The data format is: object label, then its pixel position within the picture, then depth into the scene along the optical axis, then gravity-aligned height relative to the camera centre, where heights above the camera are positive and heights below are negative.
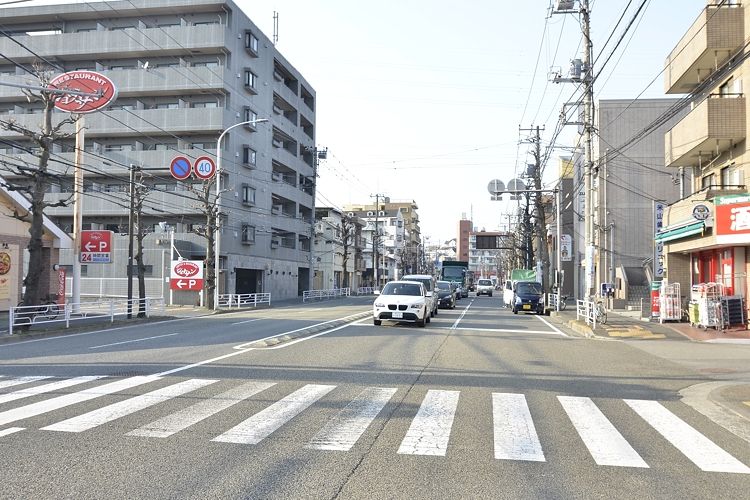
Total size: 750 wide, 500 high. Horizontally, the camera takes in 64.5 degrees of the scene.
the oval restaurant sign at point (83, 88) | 22.58 +7.14
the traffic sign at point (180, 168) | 34.34 +6.30
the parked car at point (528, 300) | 34.12 -1.44
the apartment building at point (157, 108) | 46.03 +13.48
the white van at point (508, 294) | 40.64 -1.37
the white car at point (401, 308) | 21.52 -1.21
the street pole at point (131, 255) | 27.98 +0.89
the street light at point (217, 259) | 36.28 +0.91
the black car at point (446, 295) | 38.34 -1.32
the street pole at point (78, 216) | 26.98 +2.67
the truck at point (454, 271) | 60.56 +0.32
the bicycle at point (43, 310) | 19.93 -1.40
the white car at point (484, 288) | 82.75 -1.86
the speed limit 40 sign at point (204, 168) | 35.72 +6.40
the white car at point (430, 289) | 26.39 -0.74
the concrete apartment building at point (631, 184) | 39.97 +6.14
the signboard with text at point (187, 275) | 36.44 -0.07
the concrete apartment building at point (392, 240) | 111.69 +7.43
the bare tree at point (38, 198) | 22.03 +2.83
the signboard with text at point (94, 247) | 28.14 +1.26
